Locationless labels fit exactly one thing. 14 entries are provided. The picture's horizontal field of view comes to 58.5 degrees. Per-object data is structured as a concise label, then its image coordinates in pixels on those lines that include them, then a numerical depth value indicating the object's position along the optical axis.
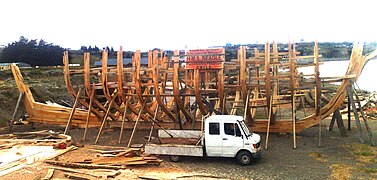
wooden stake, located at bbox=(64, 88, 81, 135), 16.30
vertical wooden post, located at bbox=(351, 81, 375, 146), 13.34
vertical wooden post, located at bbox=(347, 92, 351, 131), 16.12
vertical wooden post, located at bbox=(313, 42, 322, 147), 13.52
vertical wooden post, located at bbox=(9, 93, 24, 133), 17.95
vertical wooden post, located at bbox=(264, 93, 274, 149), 14.05
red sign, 14.05
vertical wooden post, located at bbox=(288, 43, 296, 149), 13.60
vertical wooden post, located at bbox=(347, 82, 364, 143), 13.65
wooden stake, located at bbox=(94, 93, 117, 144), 15.35
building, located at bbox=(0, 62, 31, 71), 47.29
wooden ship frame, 13.98
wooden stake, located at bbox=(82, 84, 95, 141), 16.17
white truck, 11.07
